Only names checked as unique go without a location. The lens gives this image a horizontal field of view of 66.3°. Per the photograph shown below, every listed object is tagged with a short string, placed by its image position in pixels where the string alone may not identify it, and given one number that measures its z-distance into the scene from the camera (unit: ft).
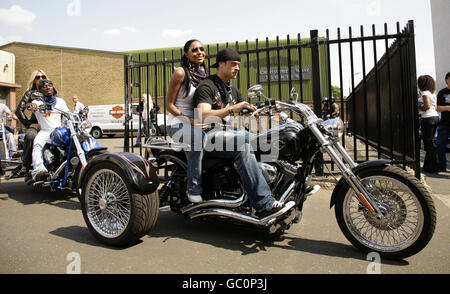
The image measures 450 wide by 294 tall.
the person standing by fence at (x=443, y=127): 21.93
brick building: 101.50
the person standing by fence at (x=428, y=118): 21.93
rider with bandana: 16.78
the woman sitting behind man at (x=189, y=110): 11.08
